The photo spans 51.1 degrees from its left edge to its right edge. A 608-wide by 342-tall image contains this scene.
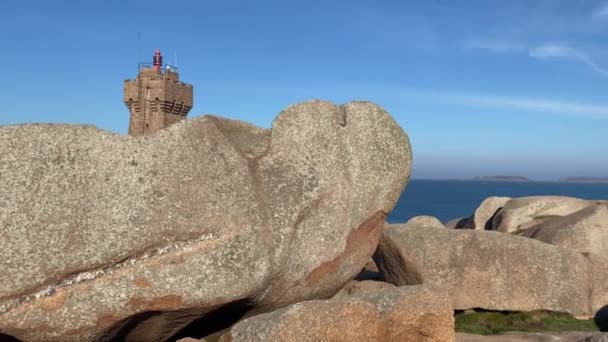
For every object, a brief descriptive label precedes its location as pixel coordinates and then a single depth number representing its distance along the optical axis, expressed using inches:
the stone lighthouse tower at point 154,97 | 1617.9
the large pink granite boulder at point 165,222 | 388.5
